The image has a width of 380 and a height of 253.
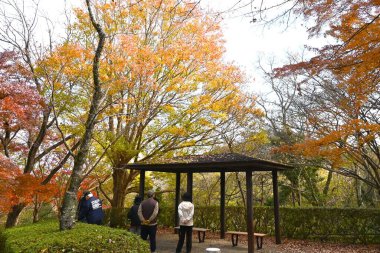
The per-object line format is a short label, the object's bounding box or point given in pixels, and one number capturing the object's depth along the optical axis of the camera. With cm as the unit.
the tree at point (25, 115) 914
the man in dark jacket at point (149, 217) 731
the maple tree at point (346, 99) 613
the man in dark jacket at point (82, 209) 771
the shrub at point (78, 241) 431
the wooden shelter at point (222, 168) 835
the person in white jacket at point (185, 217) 753
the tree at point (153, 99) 1065
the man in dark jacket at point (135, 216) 852
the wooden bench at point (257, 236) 919
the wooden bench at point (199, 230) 1001
